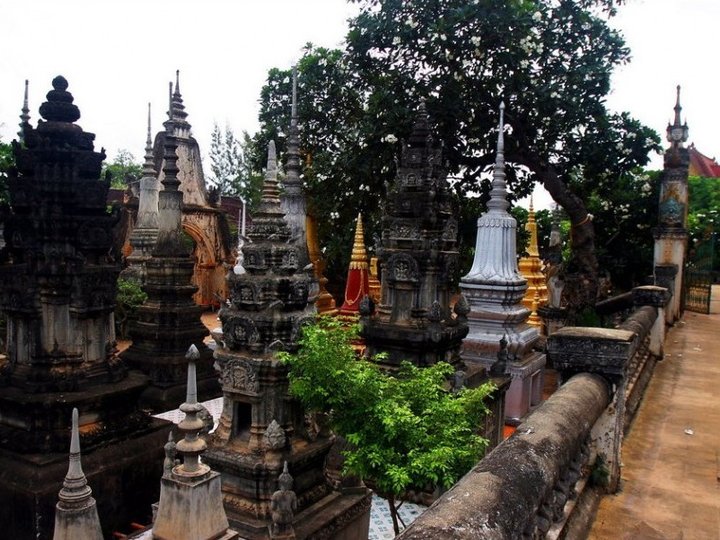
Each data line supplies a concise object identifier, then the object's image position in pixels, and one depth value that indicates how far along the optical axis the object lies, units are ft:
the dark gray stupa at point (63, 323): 22.86
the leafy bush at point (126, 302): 66.74
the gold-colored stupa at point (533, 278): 53.21
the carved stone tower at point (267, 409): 19.36
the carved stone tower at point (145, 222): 60.49
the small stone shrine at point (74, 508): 15.83
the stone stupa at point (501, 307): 37.55
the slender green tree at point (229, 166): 157.28
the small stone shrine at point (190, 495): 15.34
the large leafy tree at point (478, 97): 45.11
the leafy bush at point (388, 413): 16.21
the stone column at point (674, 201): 60.18
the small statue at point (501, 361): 34.08
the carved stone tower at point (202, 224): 85.05
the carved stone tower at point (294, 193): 41.68
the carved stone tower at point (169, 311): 37.78
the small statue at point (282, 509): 17.88
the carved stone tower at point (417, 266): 29.25
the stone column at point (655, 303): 36.14
